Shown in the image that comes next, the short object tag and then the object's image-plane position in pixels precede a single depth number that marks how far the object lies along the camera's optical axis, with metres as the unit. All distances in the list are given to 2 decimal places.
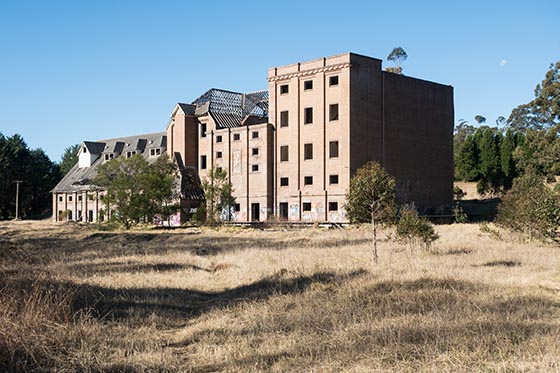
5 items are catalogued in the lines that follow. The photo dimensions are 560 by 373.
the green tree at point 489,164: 68.06
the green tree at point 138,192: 49.59
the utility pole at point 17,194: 79.56
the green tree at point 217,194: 53.88
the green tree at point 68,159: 100.88
